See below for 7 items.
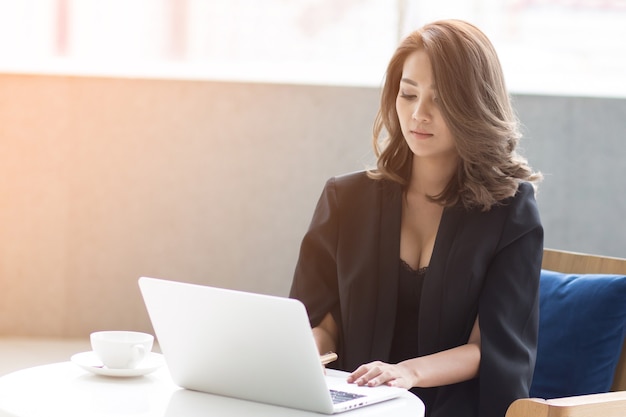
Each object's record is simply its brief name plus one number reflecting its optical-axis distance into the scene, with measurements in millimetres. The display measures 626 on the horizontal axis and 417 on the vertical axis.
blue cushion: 3051
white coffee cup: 2621
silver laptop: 2390
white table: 2439
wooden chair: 2547
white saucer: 2617
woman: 2949
